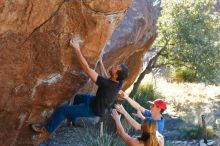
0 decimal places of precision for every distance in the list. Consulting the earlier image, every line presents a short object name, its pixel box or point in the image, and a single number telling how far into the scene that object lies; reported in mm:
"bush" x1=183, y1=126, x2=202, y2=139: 15452
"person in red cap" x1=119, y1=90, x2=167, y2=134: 7495
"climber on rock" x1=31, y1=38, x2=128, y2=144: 8422
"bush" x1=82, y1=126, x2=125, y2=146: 11234
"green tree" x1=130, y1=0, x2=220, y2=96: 16844
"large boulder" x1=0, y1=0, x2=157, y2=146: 7895
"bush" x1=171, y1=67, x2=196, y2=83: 25150
